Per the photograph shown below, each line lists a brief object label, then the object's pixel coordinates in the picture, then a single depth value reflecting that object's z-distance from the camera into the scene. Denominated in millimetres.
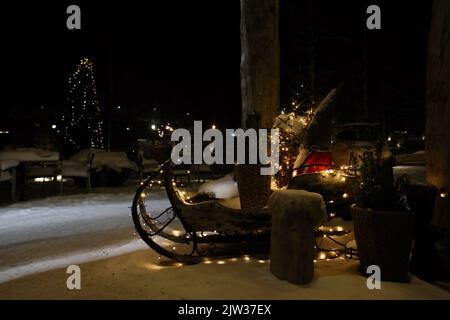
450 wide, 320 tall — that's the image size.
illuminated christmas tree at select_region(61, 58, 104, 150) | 19531
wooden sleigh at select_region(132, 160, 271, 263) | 5547
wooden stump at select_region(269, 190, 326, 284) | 4598
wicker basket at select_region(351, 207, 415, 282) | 4711
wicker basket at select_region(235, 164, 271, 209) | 7137
